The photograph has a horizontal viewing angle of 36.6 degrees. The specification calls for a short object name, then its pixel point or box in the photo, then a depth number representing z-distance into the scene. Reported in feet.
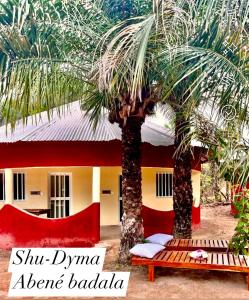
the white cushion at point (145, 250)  26.78
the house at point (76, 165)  40.98
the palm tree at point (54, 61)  24.25
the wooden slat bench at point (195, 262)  25.08
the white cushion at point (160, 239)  30.53
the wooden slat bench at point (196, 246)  30.71
